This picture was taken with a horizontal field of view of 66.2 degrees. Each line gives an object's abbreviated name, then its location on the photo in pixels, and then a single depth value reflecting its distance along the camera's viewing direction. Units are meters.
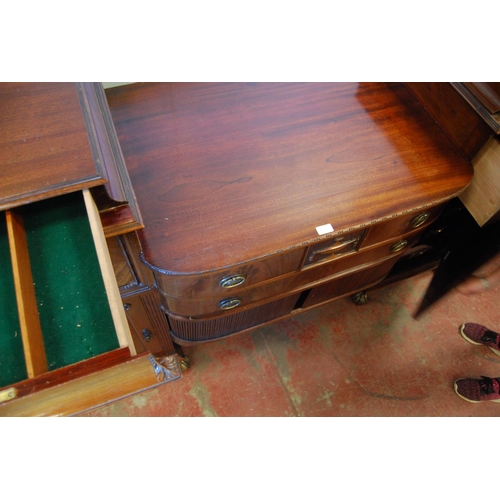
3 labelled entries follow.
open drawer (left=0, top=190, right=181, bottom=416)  0.44
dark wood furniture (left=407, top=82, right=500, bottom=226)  0.79
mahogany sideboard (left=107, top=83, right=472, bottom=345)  0.69
